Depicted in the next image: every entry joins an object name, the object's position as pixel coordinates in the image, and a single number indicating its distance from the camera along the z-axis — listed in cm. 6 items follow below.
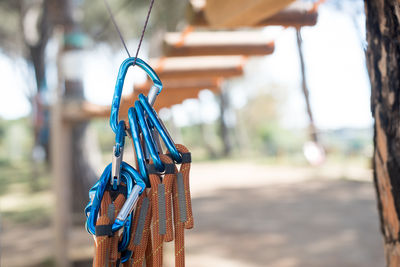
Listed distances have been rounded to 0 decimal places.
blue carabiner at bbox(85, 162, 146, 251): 67
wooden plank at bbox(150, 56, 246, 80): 264
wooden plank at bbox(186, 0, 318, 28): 176
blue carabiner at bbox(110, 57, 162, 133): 71
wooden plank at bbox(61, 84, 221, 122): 326
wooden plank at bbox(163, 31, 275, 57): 224
